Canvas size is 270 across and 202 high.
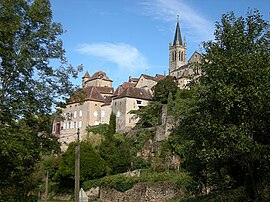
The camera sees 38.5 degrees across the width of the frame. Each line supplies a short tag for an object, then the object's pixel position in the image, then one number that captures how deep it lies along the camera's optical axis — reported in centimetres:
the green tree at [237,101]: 1311
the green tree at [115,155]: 4425
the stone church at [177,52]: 12681
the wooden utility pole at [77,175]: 1715
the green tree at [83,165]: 4238
